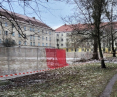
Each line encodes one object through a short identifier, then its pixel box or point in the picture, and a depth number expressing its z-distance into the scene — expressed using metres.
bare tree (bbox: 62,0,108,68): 9.88
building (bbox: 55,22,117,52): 58.13
